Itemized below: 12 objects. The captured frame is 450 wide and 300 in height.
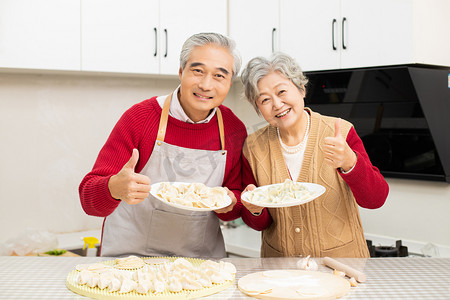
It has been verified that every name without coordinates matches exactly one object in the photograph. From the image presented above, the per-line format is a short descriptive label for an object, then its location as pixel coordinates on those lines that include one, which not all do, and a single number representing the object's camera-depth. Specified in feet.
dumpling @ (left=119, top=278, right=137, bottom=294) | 3.78
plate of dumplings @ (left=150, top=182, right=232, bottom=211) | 4.62
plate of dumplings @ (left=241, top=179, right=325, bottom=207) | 4.61
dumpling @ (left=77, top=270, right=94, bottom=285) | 3.94
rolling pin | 4.07
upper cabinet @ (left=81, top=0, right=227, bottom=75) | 8.35
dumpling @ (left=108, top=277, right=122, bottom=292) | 3.82
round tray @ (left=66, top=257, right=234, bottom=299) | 3.72
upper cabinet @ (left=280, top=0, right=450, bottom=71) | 7.08
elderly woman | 5.31
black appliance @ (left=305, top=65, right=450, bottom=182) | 7.51
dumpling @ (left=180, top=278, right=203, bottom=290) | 3.81
